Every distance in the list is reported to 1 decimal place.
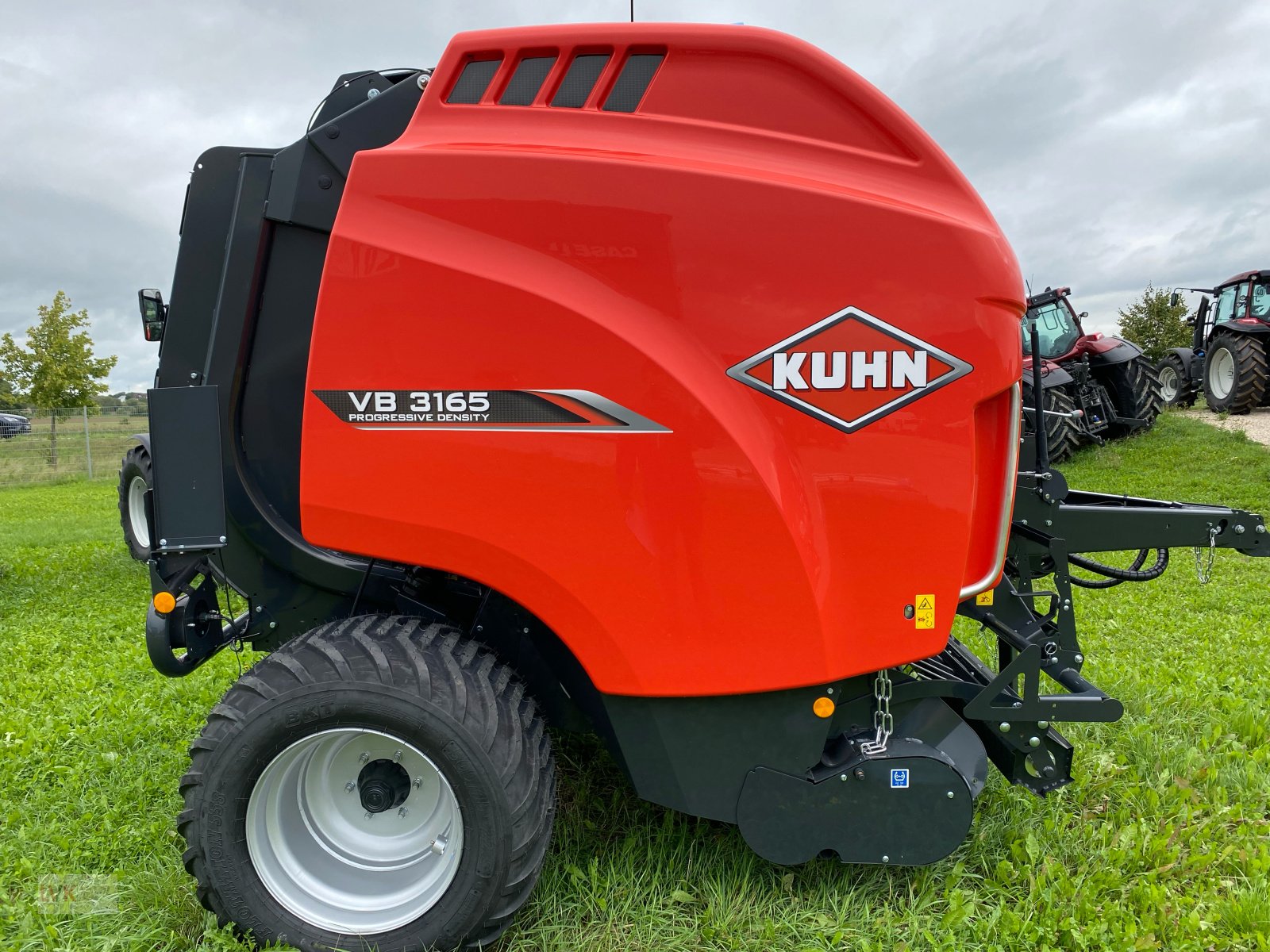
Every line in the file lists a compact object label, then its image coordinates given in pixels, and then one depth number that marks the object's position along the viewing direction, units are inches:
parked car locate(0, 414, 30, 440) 690.8
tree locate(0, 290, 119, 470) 884.6
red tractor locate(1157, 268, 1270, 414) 498.9
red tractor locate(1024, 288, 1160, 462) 447.2
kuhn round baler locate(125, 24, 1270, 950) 77.3
